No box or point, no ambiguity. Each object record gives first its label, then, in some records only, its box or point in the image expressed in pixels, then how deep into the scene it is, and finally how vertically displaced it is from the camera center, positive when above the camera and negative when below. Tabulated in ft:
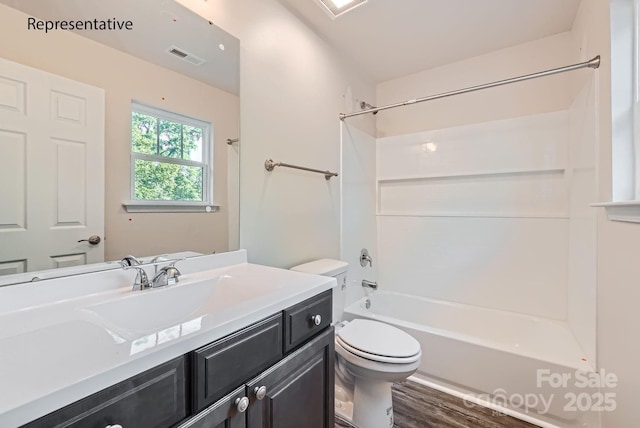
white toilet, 4.35 -2.45
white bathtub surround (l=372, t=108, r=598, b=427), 5.16 -0.89
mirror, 2.56 +1.01
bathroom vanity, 1.48 -1.01
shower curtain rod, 4.46 +2.67
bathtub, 4.72 -2.95
